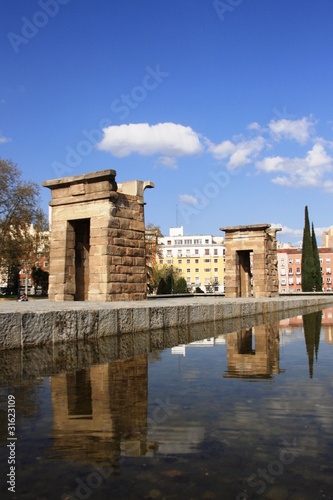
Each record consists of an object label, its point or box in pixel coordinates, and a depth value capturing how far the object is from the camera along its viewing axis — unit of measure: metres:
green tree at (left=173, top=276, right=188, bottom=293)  53.34
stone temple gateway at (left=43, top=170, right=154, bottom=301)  15.33
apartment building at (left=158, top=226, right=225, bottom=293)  109.75
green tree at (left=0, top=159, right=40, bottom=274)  42.75
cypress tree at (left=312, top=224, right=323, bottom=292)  59.77
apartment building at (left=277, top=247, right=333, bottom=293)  110.19
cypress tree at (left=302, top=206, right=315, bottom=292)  58.58
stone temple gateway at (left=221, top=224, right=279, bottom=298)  26.56
